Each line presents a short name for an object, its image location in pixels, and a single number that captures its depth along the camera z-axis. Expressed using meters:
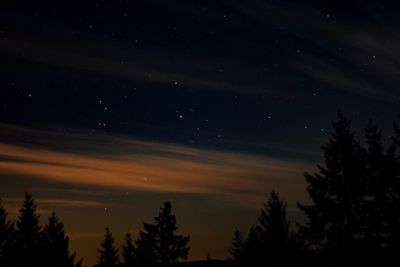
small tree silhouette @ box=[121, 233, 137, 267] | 73.00
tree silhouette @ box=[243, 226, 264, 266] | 39.16
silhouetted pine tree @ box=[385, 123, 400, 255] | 33.69
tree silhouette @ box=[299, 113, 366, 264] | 33.28
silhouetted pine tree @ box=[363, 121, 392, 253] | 33.50
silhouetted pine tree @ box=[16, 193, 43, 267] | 55.61
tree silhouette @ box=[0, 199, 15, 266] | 42.28
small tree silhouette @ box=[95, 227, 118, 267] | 76.17
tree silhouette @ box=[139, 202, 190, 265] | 62.28
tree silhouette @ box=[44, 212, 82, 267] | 47.43
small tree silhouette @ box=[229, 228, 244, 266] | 67.19
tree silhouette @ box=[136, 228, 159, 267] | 61.28
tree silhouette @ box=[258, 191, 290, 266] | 38.50
